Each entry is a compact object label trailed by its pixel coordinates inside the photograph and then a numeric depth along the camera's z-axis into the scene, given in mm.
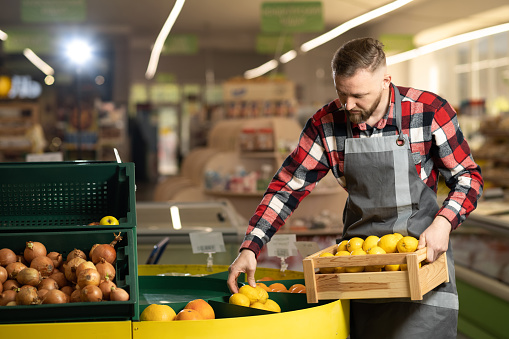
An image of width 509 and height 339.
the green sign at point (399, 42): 13688
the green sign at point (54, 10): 9008
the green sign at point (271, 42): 15816
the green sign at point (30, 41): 12031
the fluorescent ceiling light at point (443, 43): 13531
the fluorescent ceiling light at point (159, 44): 13567
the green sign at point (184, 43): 15141
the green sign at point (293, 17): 9453
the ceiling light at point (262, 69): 21969
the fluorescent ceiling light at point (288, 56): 19981
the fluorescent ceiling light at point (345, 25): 10772
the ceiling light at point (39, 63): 18919
